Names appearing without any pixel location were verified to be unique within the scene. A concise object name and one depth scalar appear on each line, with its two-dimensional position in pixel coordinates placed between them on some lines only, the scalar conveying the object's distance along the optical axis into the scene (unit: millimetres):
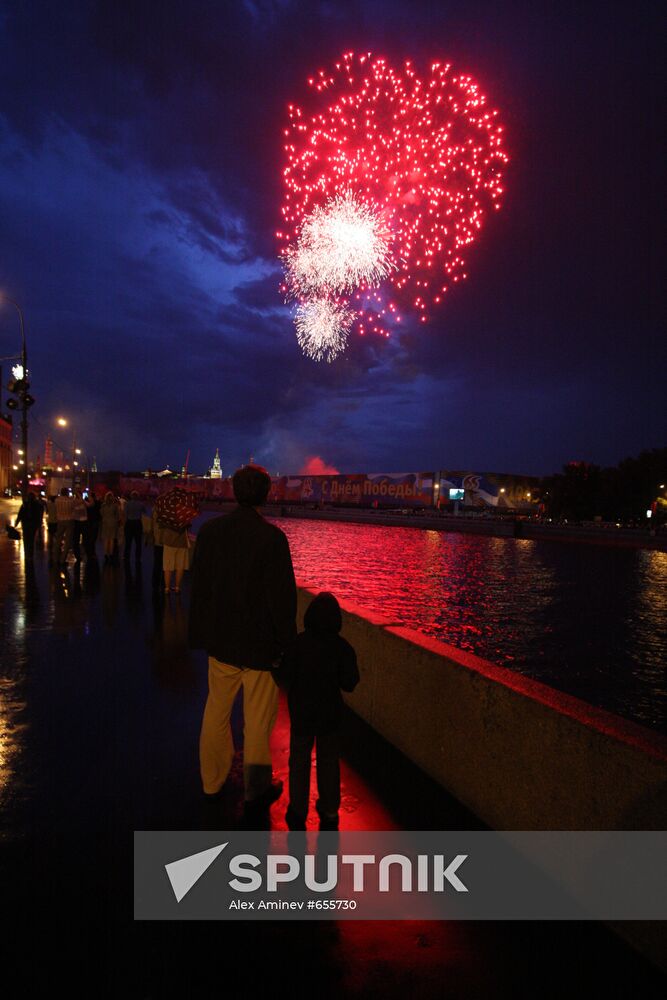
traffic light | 21344
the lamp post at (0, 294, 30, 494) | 21772
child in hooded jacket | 3350
